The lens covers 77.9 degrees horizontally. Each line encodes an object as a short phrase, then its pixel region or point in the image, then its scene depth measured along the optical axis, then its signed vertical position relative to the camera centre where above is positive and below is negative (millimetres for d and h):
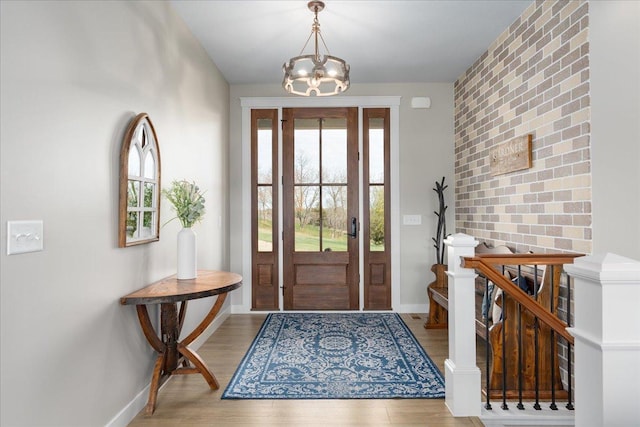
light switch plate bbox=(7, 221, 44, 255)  1367 -82
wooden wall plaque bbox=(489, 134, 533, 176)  2904 +457
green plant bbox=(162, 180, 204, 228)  2516 +60
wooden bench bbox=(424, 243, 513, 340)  3312 -753
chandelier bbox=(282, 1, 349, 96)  2582 +936
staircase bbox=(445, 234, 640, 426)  2199 -838
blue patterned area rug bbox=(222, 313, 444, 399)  2514 -1128
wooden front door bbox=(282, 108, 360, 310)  4531 +34
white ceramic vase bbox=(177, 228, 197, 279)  2482 -250
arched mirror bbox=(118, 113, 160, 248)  2098 +167
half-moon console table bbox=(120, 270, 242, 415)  2127 -629
